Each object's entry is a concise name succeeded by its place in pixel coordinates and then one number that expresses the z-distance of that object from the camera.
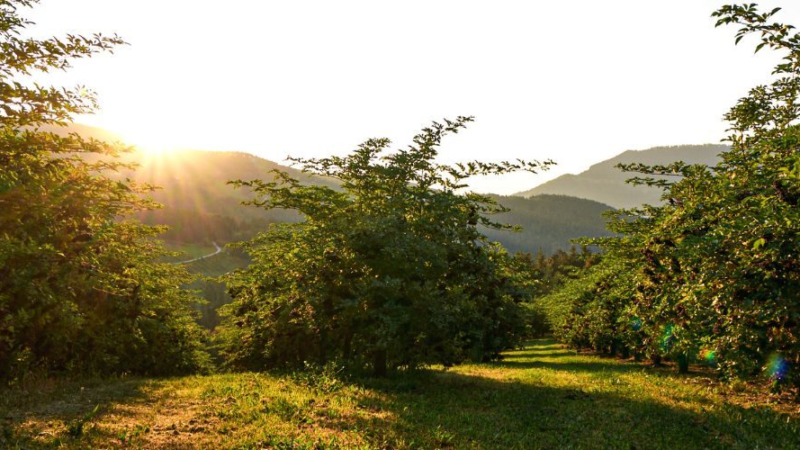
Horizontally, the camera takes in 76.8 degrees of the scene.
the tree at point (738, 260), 10.48
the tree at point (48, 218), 10.88
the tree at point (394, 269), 14.95
